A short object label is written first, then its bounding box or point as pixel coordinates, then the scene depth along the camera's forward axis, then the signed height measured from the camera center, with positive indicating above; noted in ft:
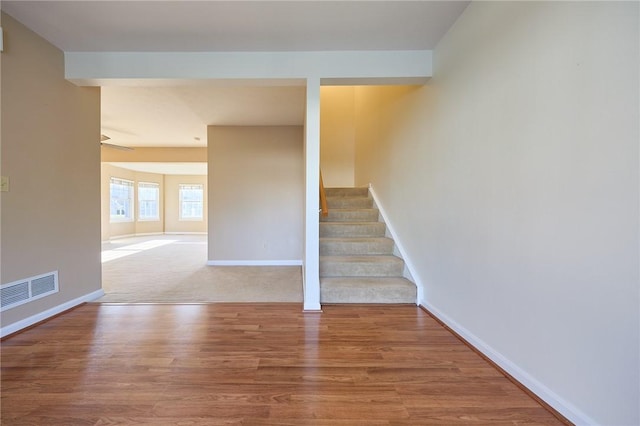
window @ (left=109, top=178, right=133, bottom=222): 28.71 +1.16
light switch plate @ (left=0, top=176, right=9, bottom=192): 6.58 +0.65
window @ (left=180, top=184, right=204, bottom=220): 35.58 +1.09
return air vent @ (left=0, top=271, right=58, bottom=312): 6.66 -2.21
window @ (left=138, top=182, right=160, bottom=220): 32.73 +1.16
